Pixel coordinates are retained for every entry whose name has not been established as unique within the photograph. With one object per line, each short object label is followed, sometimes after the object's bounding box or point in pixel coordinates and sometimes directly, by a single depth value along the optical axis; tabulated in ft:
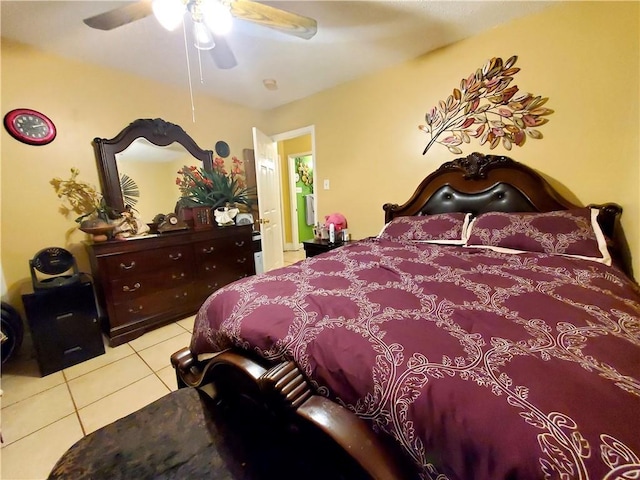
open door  10.12
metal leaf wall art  6.53
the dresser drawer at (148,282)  7.11
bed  1.61
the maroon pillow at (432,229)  6.68
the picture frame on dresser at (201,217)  8.87
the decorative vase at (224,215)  9.39
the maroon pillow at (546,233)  4.96
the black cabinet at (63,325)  5.76
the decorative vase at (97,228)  6.75
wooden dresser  7.00
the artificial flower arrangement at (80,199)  7.22
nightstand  9.04
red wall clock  6.49
